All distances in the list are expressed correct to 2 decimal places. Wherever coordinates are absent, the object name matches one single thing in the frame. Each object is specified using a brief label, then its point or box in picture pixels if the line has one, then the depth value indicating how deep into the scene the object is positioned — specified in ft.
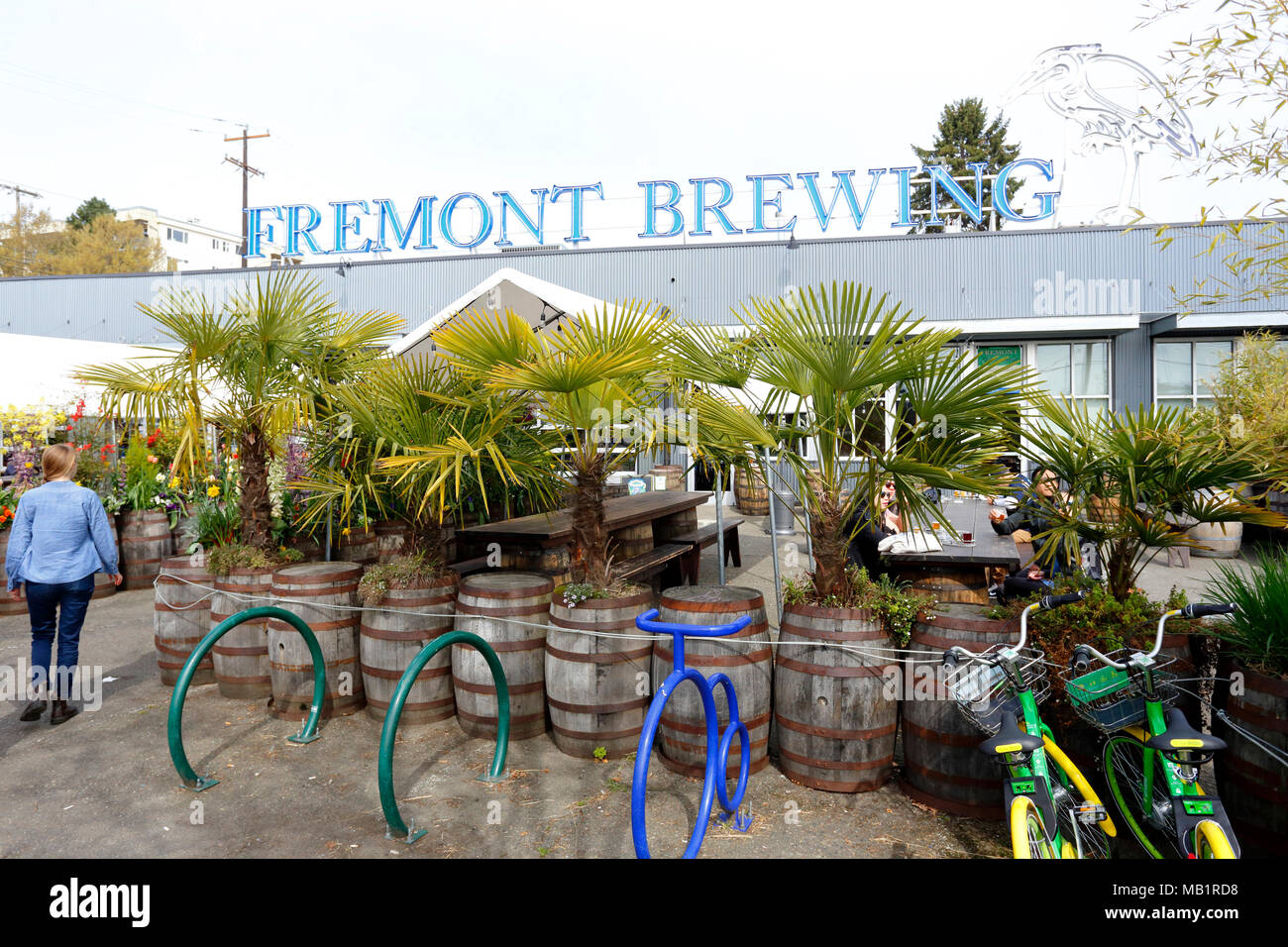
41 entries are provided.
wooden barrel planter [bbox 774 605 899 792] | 11.23
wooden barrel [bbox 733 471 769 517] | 44.60
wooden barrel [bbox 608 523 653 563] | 19.71
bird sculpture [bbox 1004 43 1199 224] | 54.47
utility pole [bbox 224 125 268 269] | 100.94
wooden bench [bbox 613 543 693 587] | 18.40
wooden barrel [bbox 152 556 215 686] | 16.02
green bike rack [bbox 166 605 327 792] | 11.35
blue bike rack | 8.03
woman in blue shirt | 14.52
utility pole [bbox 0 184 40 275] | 128.71
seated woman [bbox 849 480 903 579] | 17.49
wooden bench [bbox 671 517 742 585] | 23.35
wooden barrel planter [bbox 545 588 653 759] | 12.60
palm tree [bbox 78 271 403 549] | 15.37
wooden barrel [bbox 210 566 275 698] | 15.31
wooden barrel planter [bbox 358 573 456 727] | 13.94
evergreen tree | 118.11
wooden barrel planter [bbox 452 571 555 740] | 13.37
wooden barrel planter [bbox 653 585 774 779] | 11.63
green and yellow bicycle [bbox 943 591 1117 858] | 7.98
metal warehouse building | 47.93
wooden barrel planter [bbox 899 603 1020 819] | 10.62
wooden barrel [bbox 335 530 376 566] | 21.50
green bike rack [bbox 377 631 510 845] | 9.82
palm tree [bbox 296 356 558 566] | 13.43
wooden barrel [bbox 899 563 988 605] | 16.07
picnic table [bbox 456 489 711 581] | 18.30
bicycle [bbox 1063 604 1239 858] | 7.47
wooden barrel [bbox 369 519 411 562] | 21.48
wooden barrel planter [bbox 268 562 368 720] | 14.43
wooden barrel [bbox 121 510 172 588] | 25.75
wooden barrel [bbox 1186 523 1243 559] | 31.35
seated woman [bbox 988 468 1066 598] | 11.58
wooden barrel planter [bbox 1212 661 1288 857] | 8.29
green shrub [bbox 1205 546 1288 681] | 8.73
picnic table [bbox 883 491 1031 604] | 16.07
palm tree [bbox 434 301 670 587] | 12.42
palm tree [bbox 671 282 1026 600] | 11.55
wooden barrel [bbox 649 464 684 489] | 46.33
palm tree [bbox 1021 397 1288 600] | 9.93
